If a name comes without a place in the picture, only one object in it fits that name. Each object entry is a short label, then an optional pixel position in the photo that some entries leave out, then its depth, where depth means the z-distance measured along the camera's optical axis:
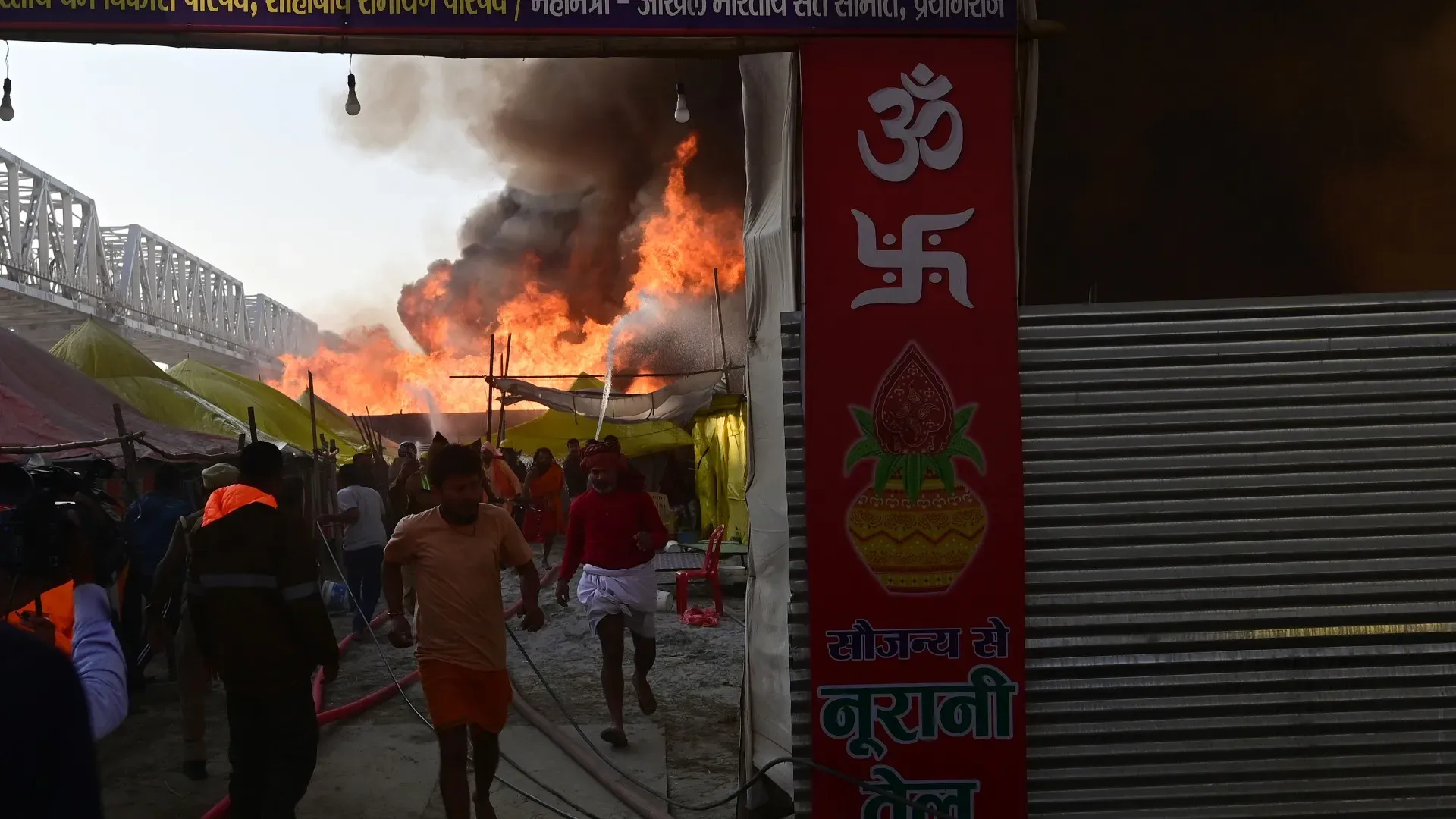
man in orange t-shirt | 5.03
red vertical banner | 4.20
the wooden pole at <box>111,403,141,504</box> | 10.01
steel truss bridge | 32.19
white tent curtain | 4.42
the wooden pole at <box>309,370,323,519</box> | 14.57
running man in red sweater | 7.14
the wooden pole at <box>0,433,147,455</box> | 9.13
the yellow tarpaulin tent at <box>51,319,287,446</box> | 16.62
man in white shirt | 10.05
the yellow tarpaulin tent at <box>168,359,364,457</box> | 21.09
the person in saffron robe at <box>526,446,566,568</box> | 18.30
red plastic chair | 12.07
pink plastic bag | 11.45
